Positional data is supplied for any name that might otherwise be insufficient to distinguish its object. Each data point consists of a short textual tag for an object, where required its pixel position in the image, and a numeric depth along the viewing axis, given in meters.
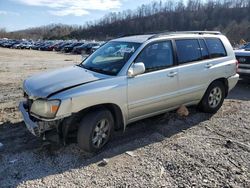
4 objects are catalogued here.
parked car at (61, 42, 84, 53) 29.32
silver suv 2.79
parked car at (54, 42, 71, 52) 33.13
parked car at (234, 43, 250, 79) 6.22
